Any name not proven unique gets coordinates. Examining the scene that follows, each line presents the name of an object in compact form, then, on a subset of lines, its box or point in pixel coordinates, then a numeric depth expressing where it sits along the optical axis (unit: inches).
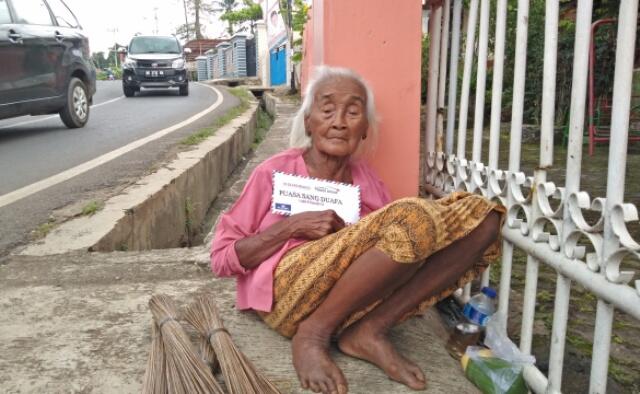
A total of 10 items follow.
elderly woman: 61.4
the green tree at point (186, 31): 2112.5
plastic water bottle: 78.0
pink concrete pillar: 84.0
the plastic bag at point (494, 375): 65.6
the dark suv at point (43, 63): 239.0
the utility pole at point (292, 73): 508.9
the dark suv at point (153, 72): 574.2
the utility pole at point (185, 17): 1998.0
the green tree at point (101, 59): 2908.2
